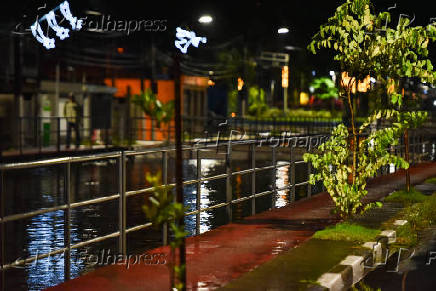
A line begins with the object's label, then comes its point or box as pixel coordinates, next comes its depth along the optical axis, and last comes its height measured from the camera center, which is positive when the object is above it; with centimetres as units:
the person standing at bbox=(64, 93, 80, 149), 3236 -3
